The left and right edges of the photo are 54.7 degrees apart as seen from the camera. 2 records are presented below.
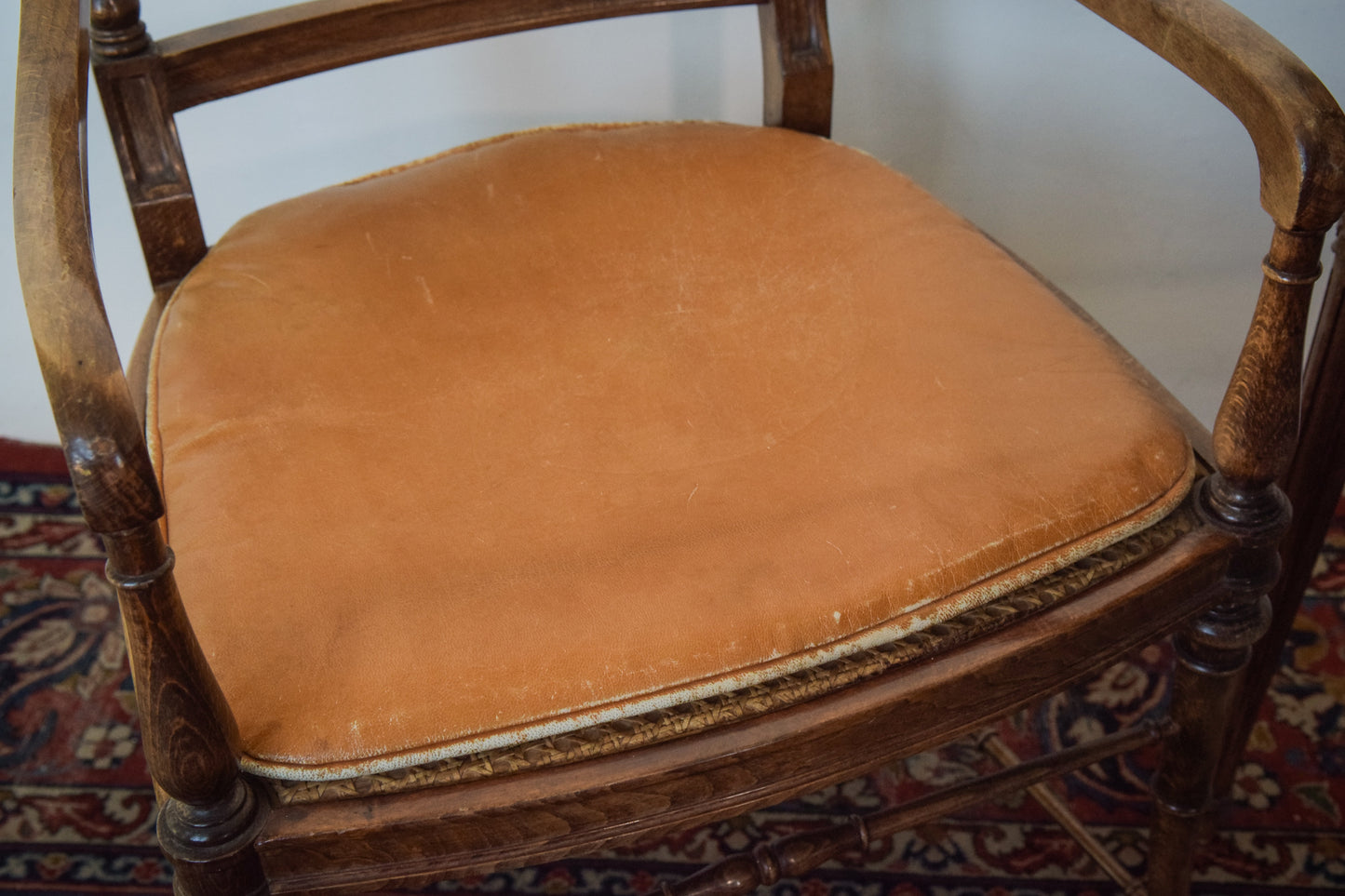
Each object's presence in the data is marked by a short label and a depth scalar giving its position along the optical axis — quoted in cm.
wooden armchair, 58
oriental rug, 106
